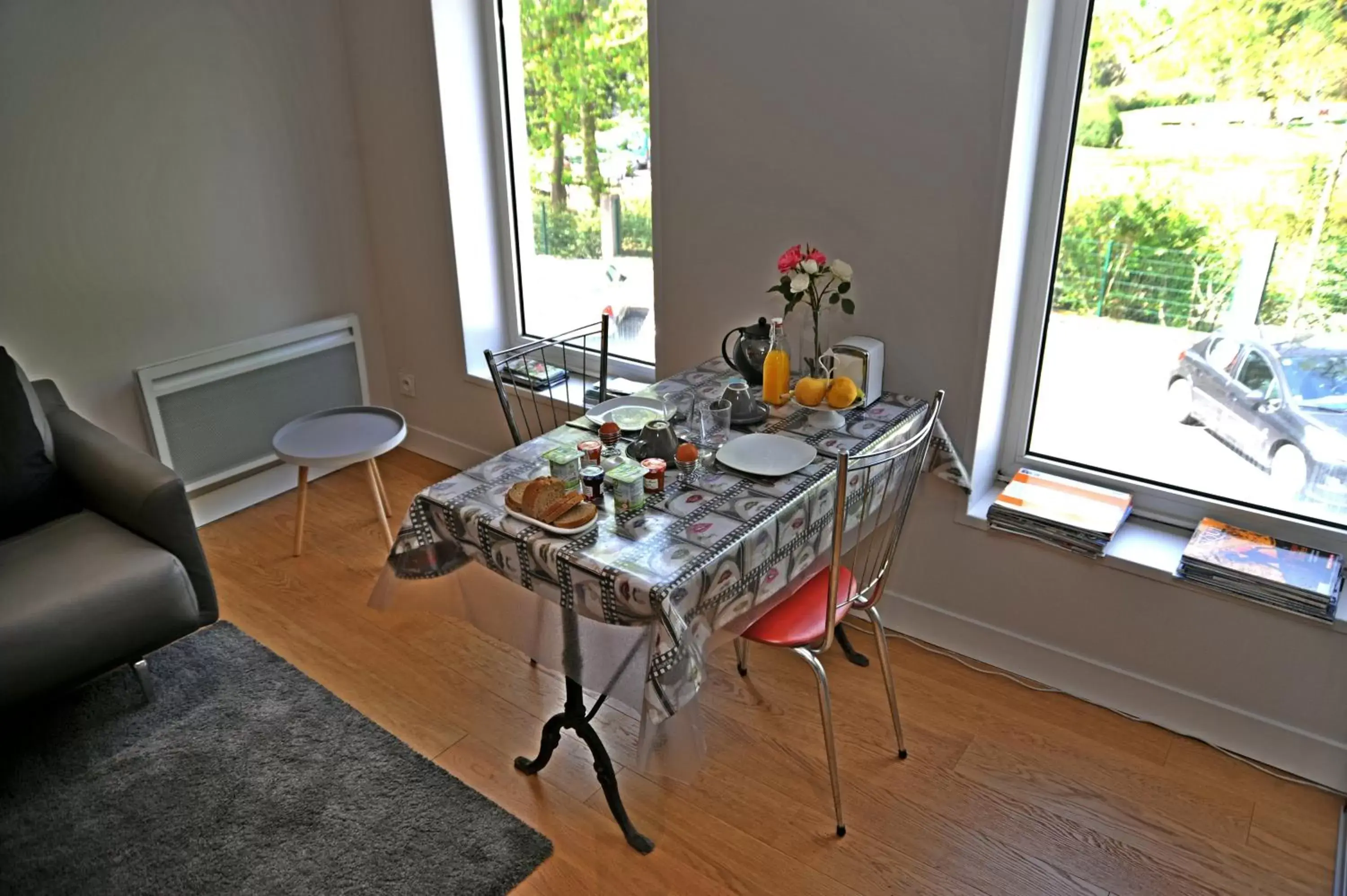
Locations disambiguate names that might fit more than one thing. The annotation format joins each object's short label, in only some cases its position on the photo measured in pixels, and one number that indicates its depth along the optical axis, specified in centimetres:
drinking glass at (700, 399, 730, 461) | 214
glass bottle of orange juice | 231
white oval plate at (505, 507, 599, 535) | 176
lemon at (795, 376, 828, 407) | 225
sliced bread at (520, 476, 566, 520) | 181
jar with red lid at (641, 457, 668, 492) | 191
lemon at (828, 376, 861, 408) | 225
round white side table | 296
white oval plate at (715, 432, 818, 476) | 200
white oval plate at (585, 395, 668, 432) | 223
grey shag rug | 196
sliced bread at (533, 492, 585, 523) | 179
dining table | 166
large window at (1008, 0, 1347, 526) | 198
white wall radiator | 316
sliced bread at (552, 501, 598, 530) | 178
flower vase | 255
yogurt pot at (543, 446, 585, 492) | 187
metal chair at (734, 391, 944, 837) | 181
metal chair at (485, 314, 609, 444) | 319
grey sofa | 213
